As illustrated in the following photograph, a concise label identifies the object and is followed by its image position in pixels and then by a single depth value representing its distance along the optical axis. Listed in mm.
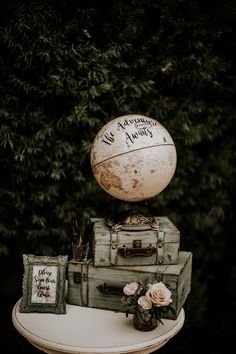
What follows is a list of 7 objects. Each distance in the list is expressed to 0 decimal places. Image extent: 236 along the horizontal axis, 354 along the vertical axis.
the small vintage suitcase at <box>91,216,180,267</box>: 2160
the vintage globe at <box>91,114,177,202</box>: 2051
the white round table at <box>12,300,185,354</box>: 1814
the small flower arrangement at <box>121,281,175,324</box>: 1876
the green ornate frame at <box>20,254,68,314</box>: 2084
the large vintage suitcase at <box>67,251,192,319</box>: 2086
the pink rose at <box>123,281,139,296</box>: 1940
